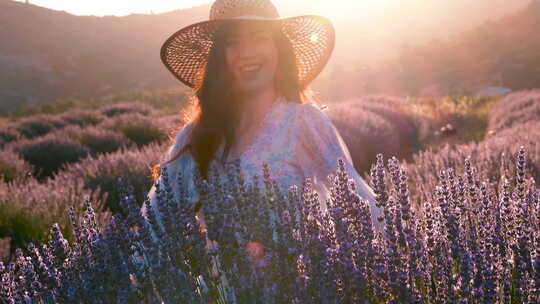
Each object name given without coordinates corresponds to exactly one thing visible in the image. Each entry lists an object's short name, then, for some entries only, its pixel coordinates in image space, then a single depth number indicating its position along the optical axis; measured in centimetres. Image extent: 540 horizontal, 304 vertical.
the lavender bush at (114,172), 588
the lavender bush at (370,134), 715
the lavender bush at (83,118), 1343
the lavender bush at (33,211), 425
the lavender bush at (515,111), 771
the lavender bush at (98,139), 943
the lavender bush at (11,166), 680
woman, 268
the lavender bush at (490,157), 384
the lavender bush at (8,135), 1047
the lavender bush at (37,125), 1195
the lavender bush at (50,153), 842
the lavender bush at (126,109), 1541
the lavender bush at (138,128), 1055
